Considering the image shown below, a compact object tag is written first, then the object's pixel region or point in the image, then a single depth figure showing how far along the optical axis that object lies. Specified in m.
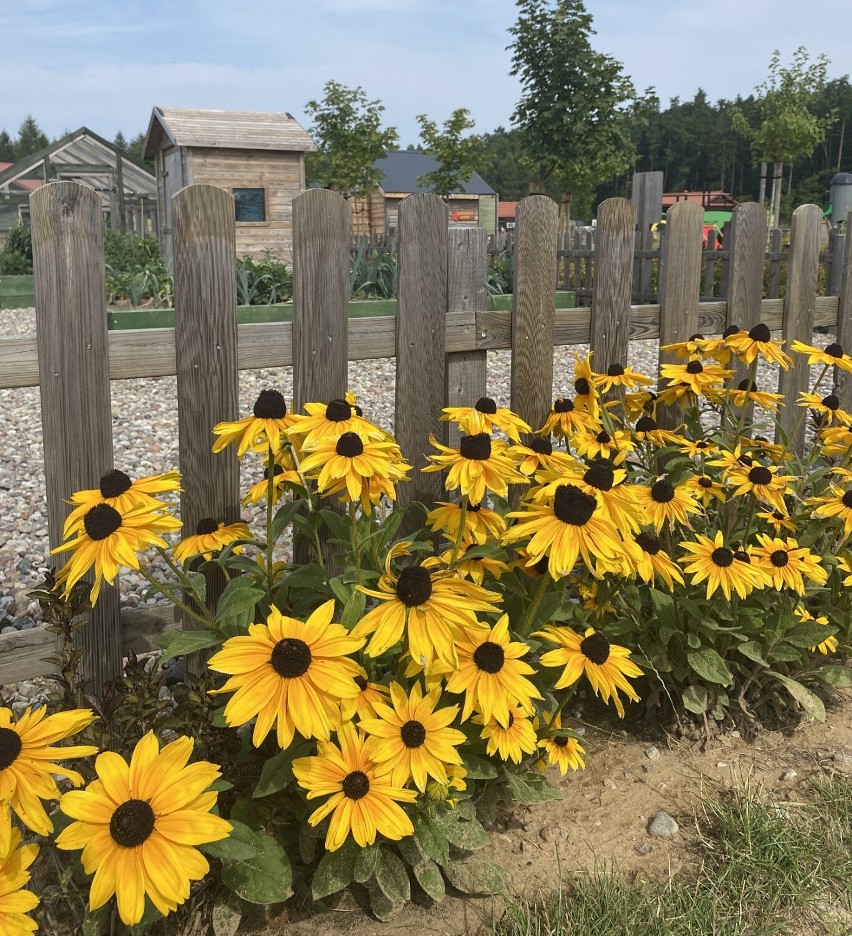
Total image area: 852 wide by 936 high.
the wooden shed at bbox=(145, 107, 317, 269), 18.20
